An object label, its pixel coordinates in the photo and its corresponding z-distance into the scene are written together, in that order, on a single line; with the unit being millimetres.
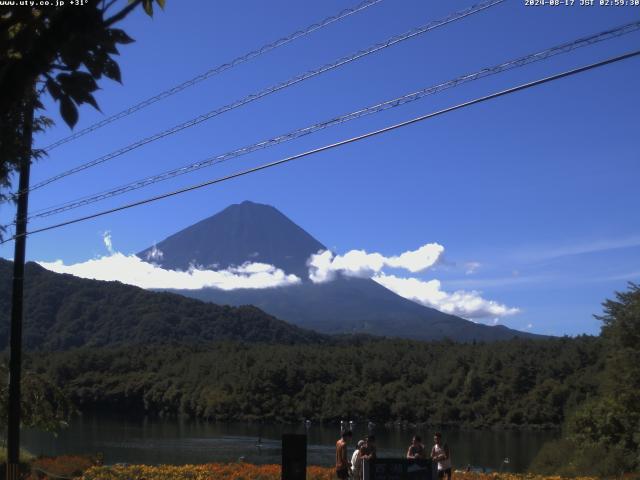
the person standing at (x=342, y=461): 14836
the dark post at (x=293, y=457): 11117
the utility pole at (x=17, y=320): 16453
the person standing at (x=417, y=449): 14984
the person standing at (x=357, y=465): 14453
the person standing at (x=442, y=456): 15809
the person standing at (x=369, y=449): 14164
